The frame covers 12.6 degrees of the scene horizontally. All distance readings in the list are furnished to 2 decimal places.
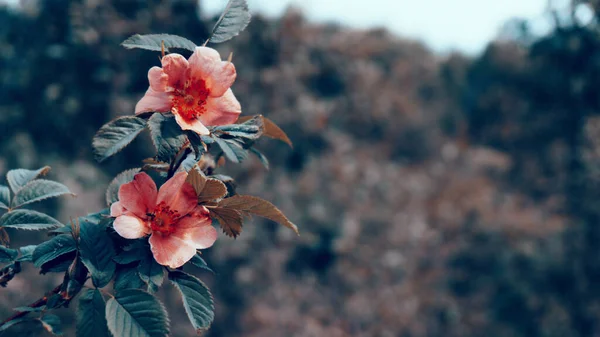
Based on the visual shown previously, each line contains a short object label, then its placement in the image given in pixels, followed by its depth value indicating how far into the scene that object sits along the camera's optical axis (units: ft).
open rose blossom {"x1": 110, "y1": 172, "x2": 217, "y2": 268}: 4.62
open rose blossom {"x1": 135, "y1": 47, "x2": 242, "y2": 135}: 4.65
